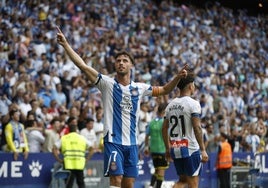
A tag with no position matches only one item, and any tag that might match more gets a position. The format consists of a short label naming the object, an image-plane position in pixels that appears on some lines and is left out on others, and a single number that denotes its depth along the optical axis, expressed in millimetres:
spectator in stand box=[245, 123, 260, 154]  23344
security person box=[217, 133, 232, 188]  20141
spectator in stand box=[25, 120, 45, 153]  17656
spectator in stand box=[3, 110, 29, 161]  16859
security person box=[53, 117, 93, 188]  17016
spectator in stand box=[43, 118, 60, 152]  17812
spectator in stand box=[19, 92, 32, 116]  19047
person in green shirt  17656
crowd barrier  17375
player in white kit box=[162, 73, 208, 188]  12023
